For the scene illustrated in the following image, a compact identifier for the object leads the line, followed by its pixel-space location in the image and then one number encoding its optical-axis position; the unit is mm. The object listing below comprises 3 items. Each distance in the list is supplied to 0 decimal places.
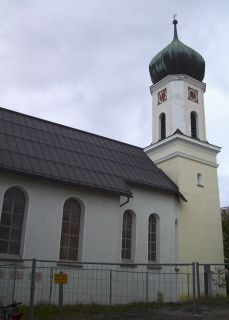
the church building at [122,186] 12758
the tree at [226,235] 25875
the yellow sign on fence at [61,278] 7109
